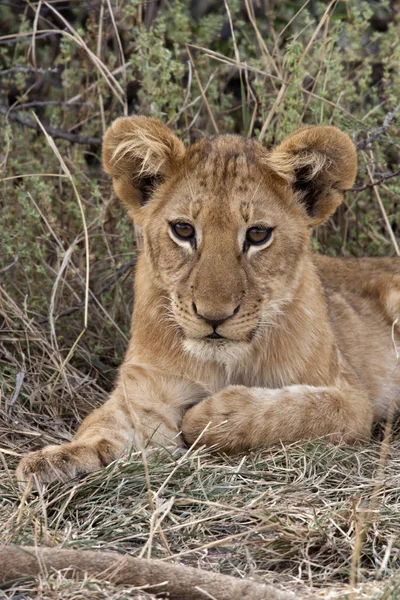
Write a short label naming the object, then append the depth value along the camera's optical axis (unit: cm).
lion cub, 643
